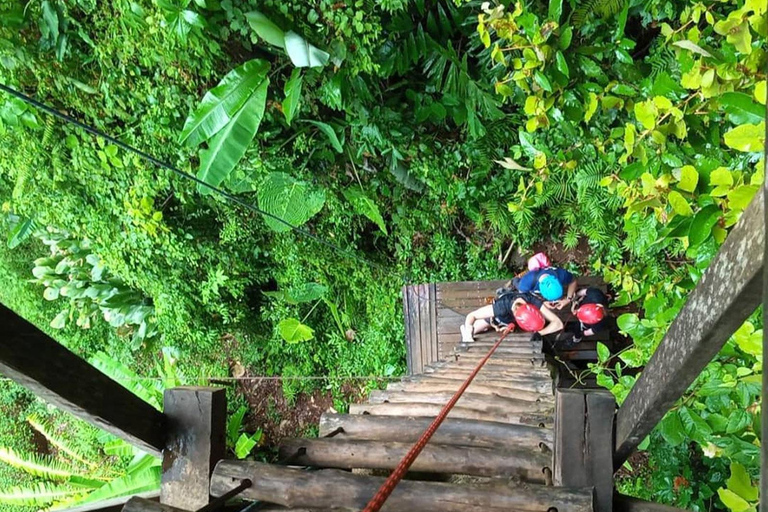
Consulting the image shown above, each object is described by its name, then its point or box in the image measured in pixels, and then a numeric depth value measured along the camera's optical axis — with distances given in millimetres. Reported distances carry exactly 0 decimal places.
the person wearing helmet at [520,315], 3893
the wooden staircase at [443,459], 1378
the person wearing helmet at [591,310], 3887
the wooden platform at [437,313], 4809
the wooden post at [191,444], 1487
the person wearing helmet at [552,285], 3705
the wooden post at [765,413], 575
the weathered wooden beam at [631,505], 1320
